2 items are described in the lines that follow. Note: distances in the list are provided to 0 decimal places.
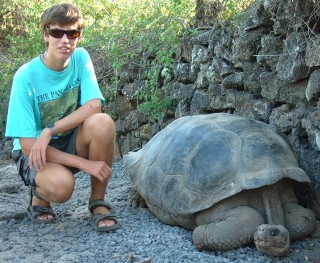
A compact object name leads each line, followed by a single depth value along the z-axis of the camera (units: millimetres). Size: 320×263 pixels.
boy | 3170
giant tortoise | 2764
